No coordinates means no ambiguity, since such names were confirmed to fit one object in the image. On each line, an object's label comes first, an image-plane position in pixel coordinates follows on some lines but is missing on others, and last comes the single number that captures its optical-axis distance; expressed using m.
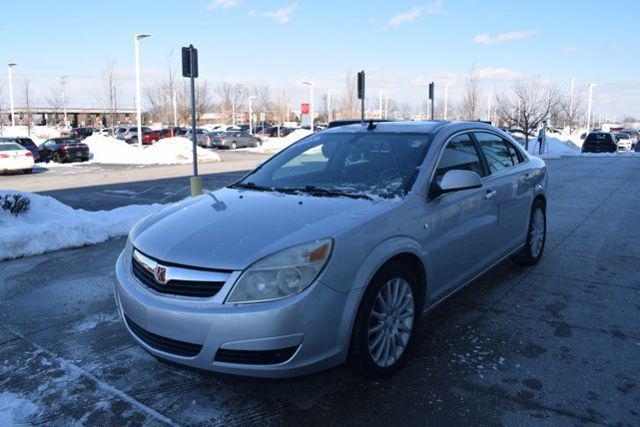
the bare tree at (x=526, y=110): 31.00
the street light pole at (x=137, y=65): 29.58
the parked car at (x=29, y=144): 25.33
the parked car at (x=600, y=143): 31.03
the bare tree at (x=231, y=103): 81.14
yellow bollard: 8.65
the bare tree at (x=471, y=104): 45.09
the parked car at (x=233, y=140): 40.59
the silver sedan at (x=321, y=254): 2.77
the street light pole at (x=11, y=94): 42.73
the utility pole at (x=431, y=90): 19.42
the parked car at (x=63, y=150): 27.16
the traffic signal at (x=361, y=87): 16.28
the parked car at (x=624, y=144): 41.36
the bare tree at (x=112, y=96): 45.29
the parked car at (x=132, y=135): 43.62
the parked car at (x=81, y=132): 50.28
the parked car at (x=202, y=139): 41.84
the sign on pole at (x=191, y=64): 9.04
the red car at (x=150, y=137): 42.44
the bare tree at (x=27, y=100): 49.94
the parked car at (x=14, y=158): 21.05
